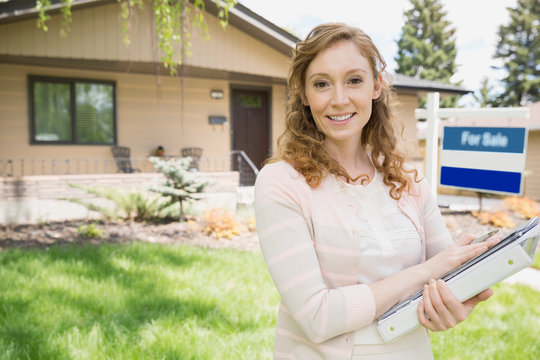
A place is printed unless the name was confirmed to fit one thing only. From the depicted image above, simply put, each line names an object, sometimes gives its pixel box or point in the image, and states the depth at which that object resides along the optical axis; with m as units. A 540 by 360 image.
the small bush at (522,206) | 9.76
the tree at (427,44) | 37.62
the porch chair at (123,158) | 10.28
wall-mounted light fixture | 11.97
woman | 1.26
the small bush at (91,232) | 6.44
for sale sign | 3.43
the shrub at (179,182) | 7.24
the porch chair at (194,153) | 11.36
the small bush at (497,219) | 8.36
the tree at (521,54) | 35.38
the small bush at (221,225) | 6.84
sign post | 3.61
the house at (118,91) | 9.02
